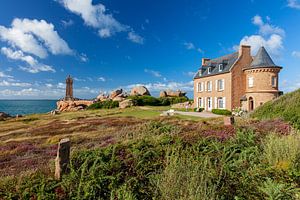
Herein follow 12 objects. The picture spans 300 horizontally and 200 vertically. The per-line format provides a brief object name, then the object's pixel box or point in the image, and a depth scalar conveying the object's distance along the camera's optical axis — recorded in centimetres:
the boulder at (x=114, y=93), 5538
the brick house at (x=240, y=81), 2717
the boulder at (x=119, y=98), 4898
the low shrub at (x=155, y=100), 4584
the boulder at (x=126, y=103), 4247
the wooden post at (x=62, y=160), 413
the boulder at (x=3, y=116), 3366
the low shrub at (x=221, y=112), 2805
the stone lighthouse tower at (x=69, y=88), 6806
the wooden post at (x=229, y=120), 1013
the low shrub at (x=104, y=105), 4647
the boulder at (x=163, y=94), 5489
